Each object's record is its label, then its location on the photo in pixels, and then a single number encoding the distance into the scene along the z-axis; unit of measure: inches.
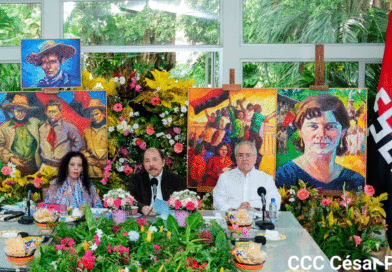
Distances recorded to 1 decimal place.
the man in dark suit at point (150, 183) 196.9
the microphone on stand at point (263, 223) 150.9
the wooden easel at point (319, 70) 220.5
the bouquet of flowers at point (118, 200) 150.3
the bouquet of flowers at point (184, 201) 147.7
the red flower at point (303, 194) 208.2
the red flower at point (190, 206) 147.1
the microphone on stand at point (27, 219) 155.6
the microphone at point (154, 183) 156.5
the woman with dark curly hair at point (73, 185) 193.5
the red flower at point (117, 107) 234.7
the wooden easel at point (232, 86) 223.5
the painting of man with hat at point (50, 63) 223.0
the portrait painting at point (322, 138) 218.4
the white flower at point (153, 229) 119.6
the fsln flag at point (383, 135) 209.6
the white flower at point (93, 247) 107.3
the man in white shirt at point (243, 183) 202.4
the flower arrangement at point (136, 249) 101.7
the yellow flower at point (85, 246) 107.6
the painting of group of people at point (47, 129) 229.9
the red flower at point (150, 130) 232.8
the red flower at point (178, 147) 231.8
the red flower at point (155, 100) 231.8
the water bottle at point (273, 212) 161.0
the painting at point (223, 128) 223.0
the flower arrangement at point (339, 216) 184.9
